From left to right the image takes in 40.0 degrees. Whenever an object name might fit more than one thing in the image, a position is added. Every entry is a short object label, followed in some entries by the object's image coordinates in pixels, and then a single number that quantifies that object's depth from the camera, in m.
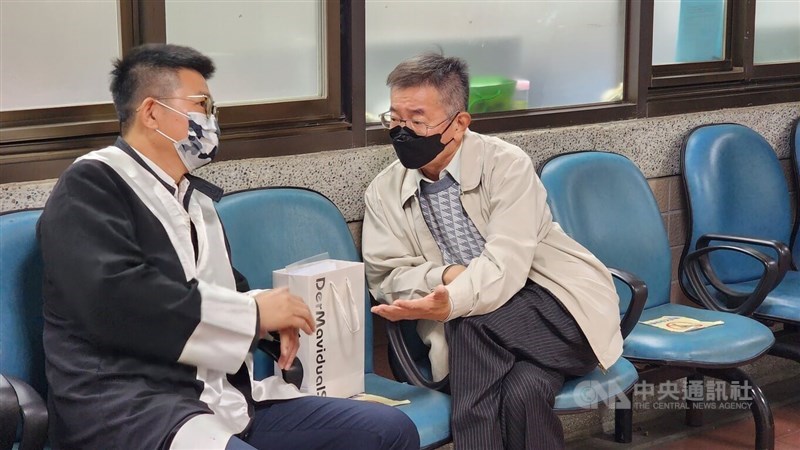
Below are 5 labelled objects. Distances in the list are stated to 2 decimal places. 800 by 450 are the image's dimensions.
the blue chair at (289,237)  2.90
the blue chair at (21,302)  2.46
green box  3.82
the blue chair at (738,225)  3.90
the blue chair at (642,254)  3.39
